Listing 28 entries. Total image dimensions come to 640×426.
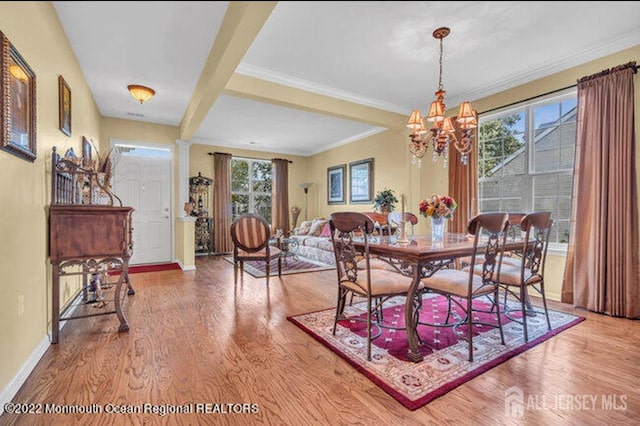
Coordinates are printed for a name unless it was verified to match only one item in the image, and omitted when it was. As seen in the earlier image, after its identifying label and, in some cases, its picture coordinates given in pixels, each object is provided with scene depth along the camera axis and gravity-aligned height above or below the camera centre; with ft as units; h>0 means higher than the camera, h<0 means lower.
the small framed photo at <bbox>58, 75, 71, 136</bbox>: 8.06 +3.03
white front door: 16.65 +0.99
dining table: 6.39 -1.00
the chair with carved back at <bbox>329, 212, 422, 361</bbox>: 6.56 -1.57
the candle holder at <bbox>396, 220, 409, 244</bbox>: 7.79 -0.63
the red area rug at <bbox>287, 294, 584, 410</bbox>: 5.51 -3.19
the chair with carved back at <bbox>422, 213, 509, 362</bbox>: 6.53 -1.64
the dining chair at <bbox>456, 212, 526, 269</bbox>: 9.08 -0.77
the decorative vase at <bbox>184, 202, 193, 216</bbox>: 16.85 +0.22
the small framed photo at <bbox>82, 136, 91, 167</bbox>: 11.05 +2.50
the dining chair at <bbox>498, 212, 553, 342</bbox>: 7.20 -1.35
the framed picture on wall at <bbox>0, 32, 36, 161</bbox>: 4.92 +2.03
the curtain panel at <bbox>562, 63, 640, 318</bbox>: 8.79 +0.32
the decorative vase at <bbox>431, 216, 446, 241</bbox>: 8.73 -0.50
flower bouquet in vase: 8.44 +0.04
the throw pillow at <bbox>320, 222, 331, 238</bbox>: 20.65 -1.44
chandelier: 8.47 +2.57
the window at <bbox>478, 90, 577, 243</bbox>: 10.66 +2.06
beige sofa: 18.12 -1.94
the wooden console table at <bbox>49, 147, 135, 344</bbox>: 7.25 -0.42
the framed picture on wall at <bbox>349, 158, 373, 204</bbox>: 19.84 +2.11
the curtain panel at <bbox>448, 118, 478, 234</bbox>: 12.73 +1.11
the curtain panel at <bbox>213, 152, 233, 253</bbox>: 22.17 +0.67
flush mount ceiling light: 11.30 +4.69
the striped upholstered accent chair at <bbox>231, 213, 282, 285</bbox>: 12.97 -1.22
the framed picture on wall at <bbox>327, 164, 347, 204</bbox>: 22.52 +2.13
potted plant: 10.26 +0.36
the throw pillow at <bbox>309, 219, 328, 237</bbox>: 21.27 -1.13
